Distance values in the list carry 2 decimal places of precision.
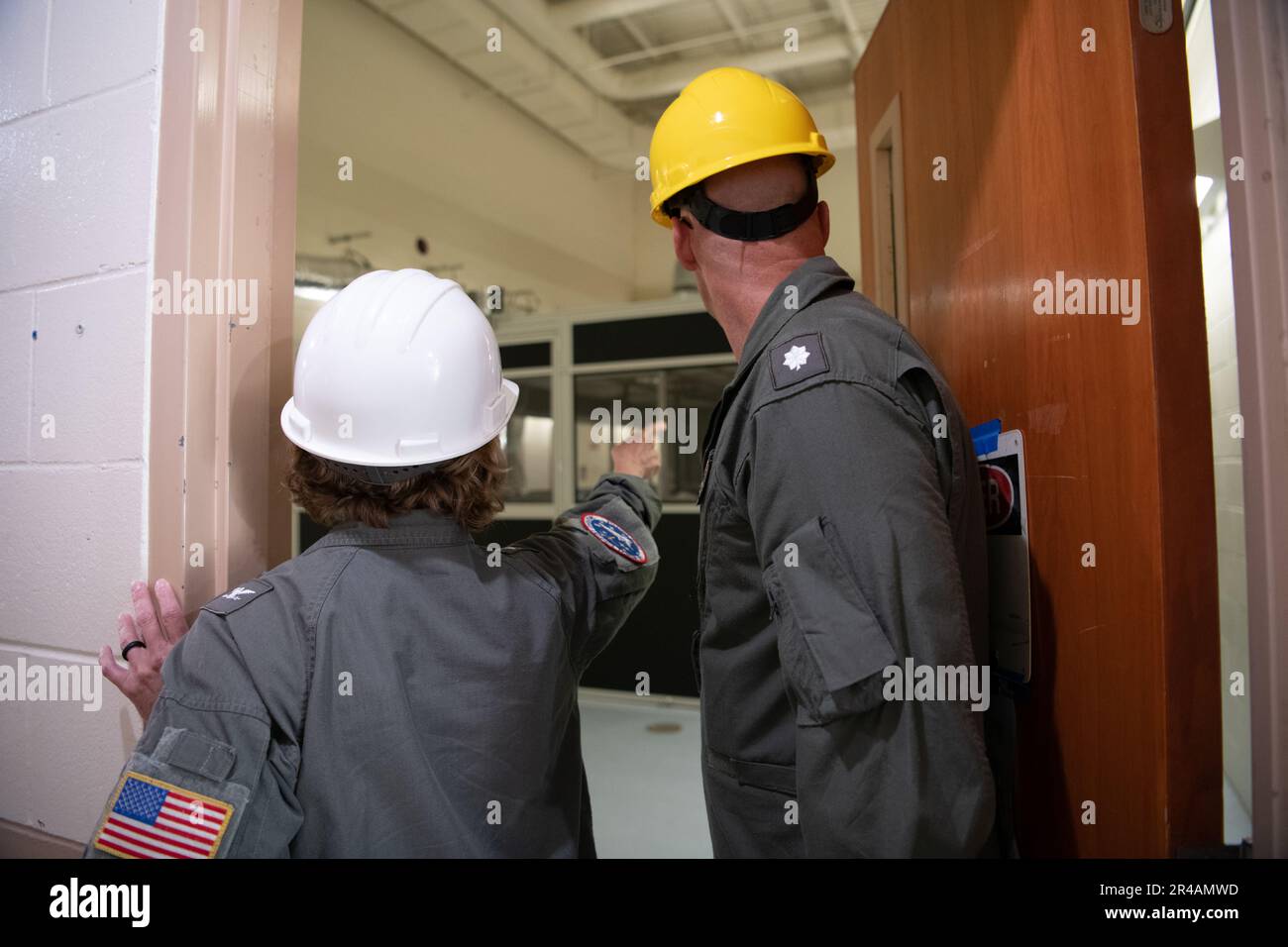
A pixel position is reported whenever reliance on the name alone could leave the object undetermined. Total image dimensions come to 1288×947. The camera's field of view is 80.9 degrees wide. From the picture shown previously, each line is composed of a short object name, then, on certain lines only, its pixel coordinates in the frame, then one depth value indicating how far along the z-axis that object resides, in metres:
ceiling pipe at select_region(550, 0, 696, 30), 4.62
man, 0.69
